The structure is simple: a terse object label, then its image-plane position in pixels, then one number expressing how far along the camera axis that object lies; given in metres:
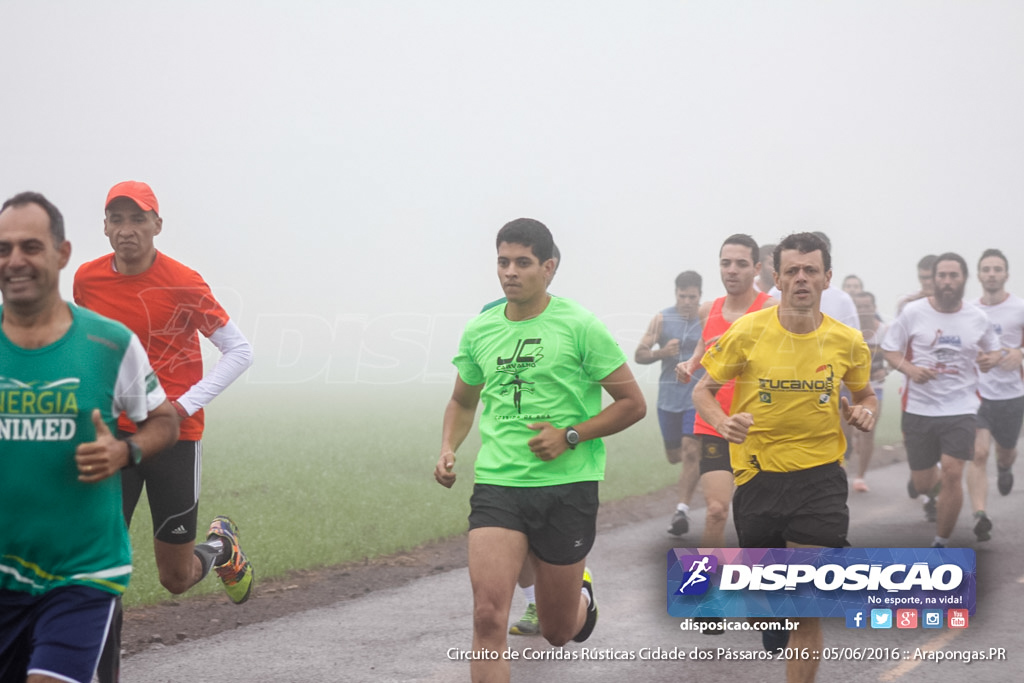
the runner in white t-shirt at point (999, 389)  10.45
